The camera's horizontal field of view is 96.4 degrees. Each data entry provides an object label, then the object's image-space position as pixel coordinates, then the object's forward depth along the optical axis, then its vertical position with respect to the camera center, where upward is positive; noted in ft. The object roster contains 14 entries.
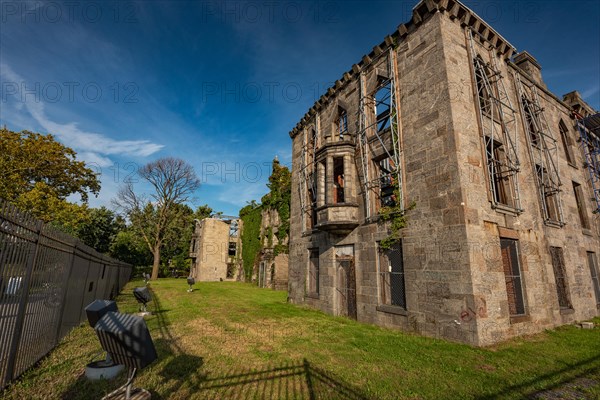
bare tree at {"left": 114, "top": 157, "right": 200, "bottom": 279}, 110.73 +19.90
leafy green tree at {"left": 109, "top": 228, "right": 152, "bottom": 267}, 130.00 +6.35
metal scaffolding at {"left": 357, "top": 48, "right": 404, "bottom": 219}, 32.92 +17.19
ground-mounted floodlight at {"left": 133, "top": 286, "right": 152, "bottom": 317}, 32.55 -4.25
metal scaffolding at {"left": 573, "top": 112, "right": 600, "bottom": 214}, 50.07 +24.61
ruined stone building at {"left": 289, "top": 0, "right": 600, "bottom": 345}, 25.70 +8.43
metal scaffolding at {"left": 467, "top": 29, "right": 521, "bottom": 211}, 31.37 +16.53
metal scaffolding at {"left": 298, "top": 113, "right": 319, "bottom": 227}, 49.62 +16.64
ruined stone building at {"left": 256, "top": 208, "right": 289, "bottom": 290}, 78.74 +1.60
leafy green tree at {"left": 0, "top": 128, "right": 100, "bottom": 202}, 66.33 +23.91
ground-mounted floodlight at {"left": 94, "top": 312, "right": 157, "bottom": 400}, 10.22 -3.05
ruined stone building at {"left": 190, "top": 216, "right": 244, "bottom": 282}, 119.44 +4.55
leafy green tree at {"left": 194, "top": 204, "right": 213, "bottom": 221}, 177.54 +32.24
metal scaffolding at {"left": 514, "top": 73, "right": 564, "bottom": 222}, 38.60 +17.84
